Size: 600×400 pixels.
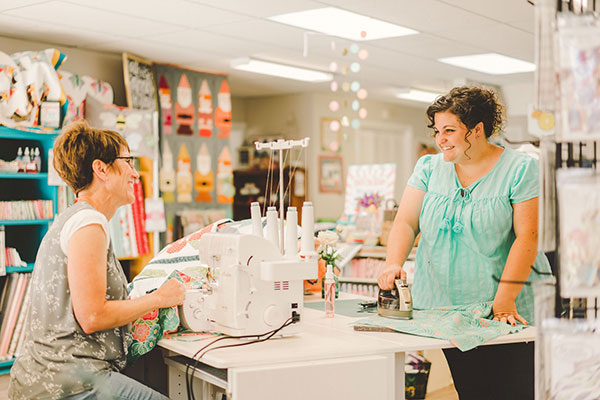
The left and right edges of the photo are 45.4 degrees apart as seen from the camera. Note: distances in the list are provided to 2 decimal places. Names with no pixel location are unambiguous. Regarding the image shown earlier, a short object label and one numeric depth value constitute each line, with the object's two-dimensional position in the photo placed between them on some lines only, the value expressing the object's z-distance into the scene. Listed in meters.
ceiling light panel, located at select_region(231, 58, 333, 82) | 6.70
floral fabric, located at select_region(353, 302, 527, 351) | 2.20
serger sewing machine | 2.24
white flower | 3.18
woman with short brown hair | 1.97
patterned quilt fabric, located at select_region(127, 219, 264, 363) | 2.25
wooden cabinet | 8.44
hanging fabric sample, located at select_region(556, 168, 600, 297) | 1.34
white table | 1.98
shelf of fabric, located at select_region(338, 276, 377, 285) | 4.66
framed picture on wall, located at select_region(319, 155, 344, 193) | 8.96
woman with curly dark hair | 2.36
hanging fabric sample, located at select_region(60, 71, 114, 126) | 5.57
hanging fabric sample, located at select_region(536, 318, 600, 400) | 1.36
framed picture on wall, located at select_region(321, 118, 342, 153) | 8.91
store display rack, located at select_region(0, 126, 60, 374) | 5.18
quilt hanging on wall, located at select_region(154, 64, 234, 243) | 6.73
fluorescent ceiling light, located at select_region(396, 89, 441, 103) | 8.80
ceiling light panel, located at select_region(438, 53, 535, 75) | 6.82
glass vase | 3.10
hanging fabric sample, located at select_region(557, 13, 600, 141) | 1.35
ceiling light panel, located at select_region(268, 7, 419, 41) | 5.06
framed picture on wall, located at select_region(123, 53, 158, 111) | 6.24
